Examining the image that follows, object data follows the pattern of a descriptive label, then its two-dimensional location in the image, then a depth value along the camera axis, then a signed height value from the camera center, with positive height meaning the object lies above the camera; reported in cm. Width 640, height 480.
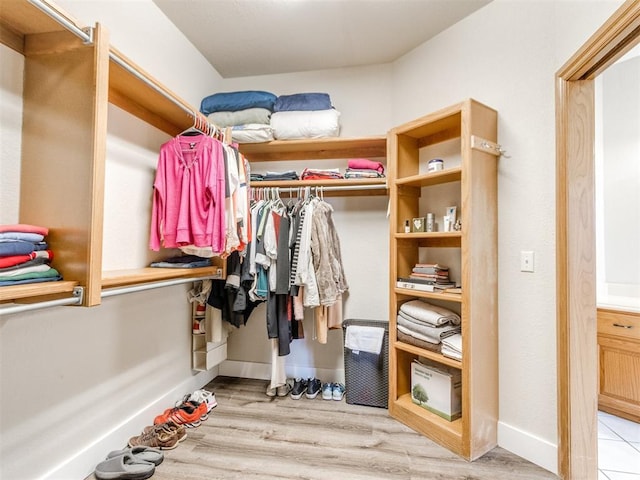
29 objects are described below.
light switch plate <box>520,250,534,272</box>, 173 -6
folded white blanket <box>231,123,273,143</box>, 237 +89
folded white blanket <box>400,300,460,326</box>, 190 -41
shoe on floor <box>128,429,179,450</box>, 172 -109
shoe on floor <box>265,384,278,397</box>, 240 -113
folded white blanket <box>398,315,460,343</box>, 188 -51
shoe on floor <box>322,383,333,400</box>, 238 -112
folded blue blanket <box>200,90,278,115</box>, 239 +114
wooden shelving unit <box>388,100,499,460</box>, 172 -18
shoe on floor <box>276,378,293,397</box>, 241 -113
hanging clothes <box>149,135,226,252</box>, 170 +28
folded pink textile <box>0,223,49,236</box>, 103 +6
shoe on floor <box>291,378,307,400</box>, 239 -111
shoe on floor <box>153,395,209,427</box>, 196 -109
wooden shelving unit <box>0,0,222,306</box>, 112 +42
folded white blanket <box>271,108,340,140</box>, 236 +95
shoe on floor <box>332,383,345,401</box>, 238 -112
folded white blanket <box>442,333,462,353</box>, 178 -55
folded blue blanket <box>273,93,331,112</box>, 239 +113
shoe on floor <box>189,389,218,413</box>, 219 -109
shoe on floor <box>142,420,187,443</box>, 181 -108
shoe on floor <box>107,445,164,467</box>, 159 -109
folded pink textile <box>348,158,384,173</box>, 238 +65
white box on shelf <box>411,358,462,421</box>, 188 -88
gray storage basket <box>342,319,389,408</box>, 225 -95
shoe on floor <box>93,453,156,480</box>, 146 -108
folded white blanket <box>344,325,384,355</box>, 226 -67
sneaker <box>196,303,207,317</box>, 241 -49
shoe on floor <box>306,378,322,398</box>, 241 -110
